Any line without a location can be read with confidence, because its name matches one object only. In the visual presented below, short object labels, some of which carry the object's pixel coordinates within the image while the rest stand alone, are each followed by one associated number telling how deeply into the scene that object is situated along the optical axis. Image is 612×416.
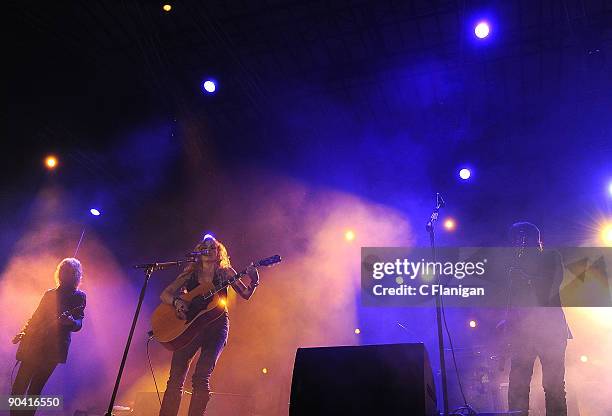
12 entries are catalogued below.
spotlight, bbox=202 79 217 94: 8.80
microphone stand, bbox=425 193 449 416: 3.66
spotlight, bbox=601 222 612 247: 10.52
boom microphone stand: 4.58
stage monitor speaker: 2.53
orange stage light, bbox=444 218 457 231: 11.60
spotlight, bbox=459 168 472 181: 10.75
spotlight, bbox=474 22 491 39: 7.51
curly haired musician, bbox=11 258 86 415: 4.91
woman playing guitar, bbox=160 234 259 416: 4.16
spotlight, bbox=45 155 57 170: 8.73
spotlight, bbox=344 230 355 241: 11.18
